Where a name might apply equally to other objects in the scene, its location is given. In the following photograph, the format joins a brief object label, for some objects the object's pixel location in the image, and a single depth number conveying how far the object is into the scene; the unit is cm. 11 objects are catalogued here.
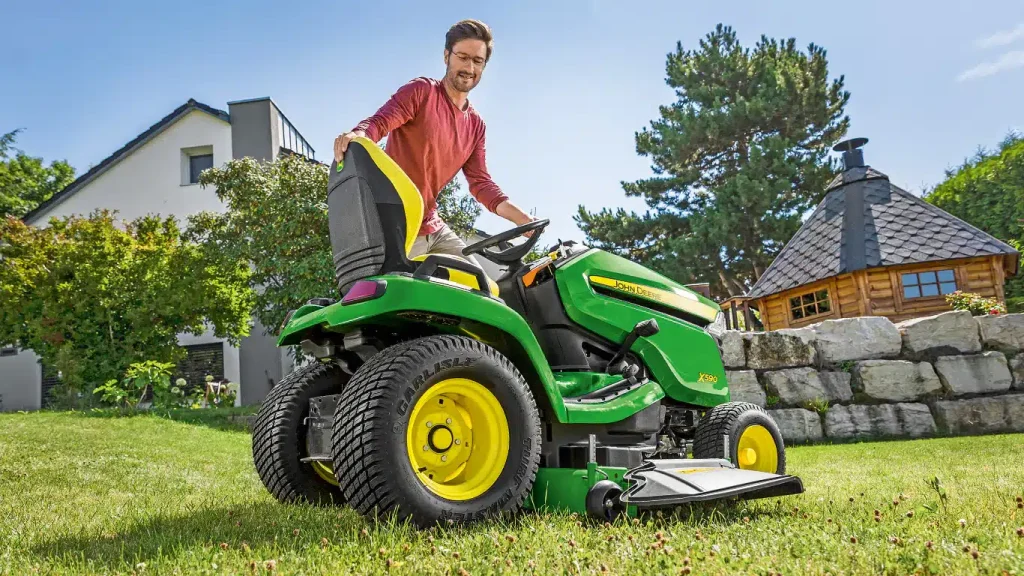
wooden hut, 1445
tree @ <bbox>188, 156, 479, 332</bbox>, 1172
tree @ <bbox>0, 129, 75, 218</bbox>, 2334
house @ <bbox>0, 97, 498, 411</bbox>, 1902
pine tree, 2164
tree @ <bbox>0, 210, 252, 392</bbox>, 1347
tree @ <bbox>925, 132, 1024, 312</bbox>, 2394
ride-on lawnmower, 238
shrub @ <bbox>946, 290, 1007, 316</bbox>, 1045
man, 314
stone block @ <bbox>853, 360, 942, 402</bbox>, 911
